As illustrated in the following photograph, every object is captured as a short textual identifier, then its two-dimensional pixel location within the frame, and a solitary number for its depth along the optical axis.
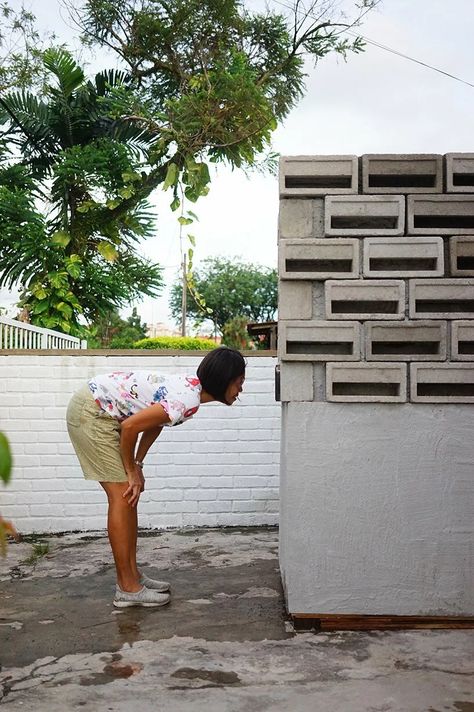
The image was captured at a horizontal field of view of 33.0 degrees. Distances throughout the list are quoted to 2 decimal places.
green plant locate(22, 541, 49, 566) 4.58
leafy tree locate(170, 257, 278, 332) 44.25
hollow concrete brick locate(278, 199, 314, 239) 3.35
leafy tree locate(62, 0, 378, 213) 15.92
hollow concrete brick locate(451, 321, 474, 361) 3.29
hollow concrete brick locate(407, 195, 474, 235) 3.31
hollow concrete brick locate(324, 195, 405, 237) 3.32
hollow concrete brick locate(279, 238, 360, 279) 3.32
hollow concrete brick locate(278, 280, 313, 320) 3.33
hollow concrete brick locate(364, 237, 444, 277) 3.30
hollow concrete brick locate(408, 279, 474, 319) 3.29
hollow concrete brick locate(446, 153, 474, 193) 3.30
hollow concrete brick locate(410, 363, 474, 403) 3.28
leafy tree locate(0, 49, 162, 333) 11.68
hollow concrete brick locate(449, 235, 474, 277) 3.29
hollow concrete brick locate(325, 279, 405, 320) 3.30
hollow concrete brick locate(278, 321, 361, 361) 3.29
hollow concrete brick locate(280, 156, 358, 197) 3.33
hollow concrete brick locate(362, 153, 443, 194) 3.32
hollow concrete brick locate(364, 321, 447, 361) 3.29
